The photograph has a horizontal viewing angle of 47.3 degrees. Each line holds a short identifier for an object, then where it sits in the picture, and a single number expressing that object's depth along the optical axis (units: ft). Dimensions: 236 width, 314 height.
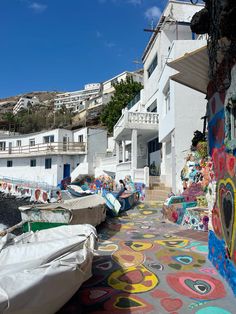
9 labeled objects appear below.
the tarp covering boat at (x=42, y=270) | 10.02
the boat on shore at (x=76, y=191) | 61.06
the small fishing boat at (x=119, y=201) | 41.02
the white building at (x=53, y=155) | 114.83
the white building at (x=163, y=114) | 48.14
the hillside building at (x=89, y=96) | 210.30
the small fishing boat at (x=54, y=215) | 28.81
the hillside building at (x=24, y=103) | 315.33
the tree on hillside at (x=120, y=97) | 114.52
